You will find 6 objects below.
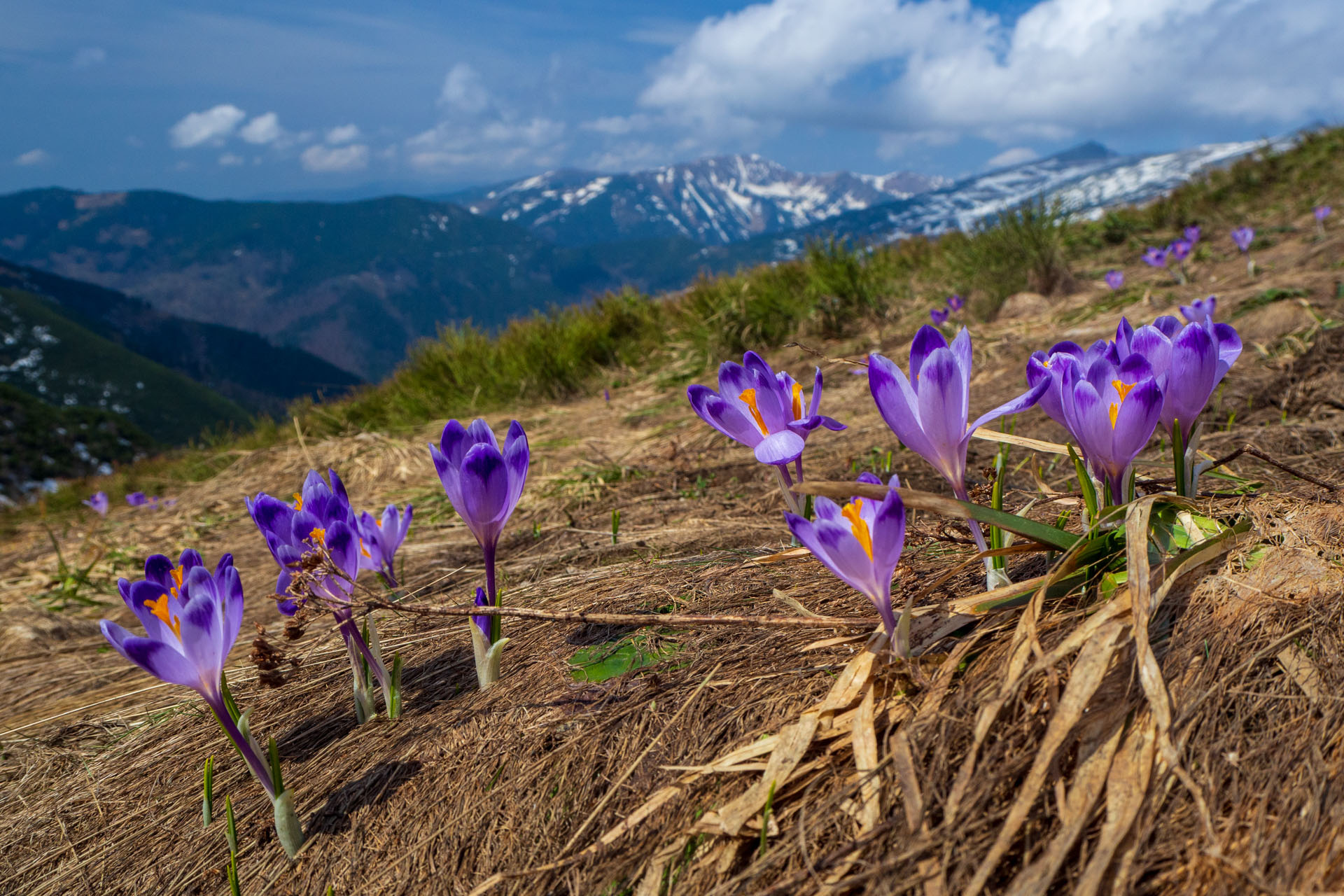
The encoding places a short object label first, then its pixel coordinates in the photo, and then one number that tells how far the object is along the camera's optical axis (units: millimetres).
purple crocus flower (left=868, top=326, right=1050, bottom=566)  250
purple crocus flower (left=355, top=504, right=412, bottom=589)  342
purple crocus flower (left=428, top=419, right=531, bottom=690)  287
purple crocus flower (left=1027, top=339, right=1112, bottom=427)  258
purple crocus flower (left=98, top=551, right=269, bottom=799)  248
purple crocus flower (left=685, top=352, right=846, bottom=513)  288
